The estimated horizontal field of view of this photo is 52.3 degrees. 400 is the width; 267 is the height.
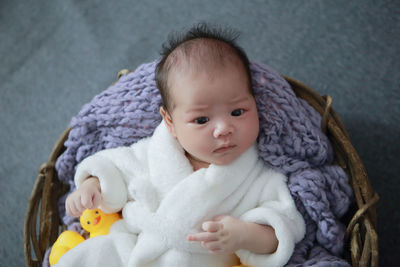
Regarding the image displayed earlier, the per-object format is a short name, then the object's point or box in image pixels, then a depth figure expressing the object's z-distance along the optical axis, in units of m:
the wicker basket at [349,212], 1.03
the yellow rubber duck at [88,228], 1.16
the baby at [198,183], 0.97
